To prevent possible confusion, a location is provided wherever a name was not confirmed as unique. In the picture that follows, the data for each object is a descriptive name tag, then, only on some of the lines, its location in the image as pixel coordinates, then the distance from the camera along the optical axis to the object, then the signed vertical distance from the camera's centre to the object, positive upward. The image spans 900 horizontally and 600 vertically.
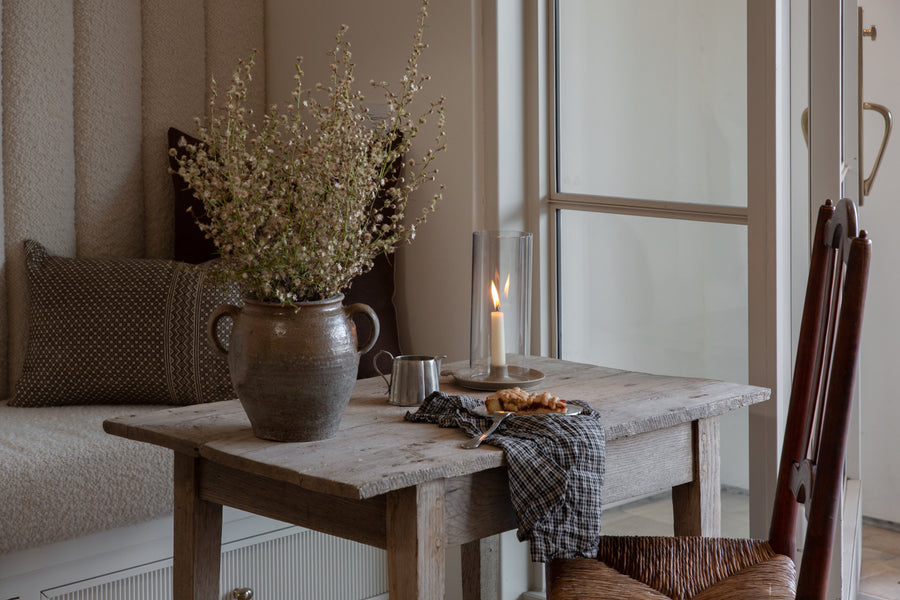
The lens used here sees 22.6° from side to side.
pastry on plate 3.27 -0.18
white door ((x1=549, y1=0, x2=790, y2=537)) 3.72 +0.17
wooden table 3.06 -0.25
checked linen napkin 3.13 -0.26
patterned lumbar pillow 4.06 -0.14
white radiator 3.86 -0.61
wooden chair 2.95 -0.29
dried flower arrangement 3.11 +0.10
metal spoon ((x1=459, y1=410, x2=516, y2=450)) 3.14 -0.20
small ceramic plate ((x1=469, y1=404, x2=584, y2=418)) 3.26 -0.19
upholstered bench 3.64 -0.37
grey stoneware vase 3.15 -0.11
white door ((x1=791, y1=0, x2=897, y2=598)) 3.61 +0.27
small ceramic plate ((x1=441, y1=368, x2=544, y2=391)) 3.48 -0.16
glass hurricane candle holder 3.51 -0.04
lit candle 3.49 -0.10
